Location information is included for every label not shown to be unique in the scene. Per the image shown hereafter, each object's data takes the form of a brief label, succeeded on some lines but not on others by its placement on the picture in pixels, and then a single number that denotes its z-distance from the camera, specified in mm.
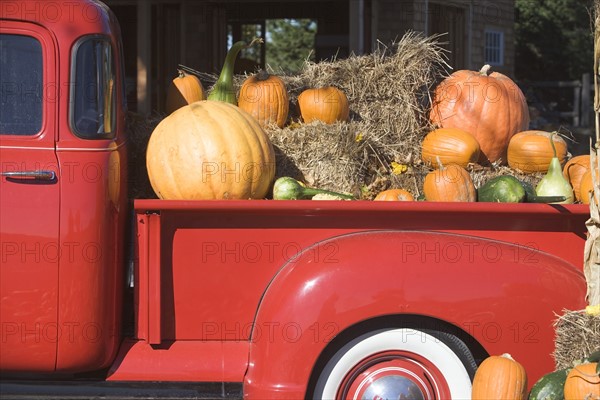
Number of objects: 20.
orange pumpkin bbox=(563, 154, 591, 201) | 4465
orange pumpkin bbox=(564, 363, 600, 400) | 3516
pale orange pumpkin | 3943
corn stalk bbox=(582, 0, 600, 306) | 3699
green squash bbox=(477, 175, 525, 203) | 4031
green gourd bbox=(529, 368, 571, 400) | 3611
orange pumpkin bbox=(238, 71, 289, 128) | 4988
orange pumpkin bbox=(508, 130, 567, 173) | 4727
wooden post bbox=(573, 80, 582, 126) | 20406
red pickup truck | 3654
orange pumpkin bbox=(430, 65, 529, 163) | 5074
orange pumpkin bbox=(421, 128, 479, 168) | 4734
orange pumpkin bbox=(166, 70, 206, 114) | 4898
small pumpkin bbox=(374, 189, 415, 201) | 4191
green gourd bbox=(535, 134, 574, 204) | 4234
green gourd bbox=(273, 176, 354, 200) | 4094
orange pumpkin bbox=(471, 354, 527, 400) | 3574
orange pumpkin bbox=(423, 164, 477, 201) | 4113
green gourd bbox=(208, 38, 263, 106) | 4859
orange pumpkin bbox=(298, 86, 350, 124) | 5066
